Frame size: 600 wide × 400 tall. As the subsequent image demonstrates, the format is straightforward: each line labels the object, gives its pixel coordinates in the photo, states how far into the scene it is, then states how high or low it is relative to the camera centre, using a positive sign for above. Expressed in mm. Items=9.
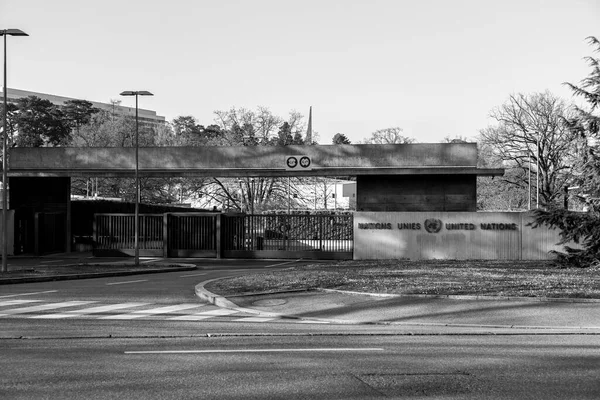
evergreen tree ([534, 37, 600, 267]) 24172 +289
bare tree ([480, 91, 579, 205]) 57781 +5379
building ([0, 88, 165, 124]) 156875 +24258
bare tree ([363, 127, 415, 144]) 108744 +10315
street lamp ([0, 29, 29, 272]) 24736 +1480
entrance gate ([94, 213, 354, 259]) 37531 -1544
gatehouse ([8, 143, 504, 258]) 36250 +1442
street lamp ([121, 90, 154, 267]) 30661 +4591
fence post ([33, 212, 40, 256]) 38919 -1471
